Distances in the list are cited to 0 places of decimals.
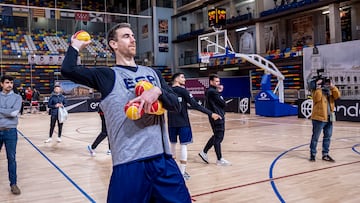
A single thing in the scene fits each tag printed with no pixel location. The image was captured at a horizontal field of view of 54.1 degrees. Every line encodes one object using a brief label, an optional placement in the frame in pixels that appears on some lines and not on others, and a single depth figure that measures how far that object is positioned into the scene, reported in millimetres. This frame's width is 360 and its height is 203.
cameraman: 6180
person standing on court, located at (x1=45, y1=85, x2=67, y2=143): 9328
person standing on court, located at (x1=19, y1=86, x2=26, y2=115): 21400
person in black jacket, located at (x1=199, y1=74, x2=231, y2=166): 5973
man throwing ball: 1944
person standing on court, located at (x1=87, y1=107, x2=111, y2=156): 7449
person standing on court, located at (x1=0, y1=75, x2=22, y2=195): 4789
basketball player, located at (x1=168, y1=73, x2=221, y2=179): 5316
